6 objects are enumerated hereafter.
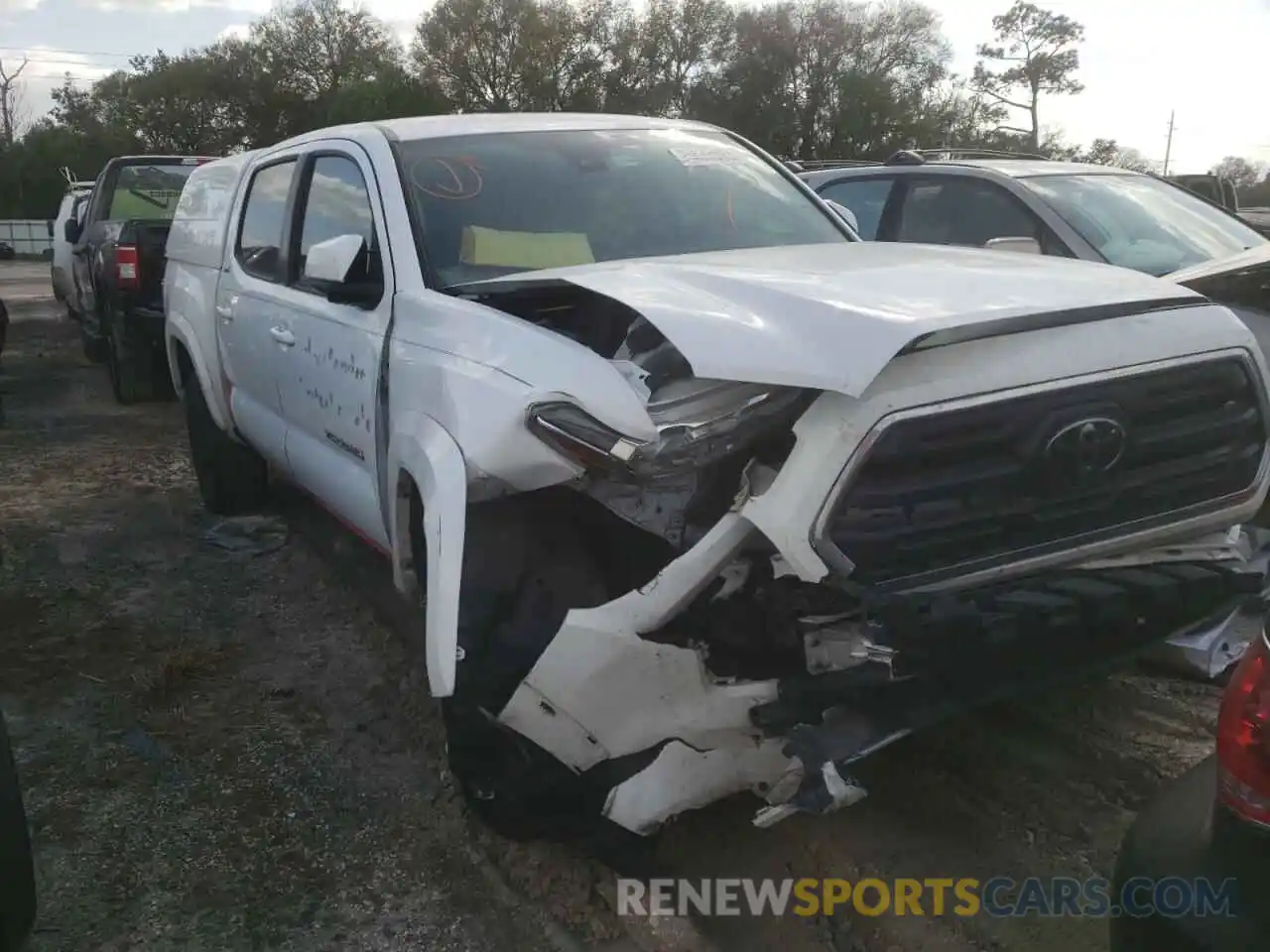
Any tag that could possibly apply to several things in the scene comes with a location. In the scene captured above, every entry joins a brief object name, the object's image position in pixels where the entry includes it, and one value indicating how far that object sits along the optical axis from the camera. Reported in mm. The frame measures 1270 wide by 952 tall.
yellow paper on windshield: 3406
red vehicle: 1526
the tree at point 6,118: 54312
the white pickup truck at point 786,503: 2303
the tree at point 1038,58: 51688
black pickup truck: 8789
